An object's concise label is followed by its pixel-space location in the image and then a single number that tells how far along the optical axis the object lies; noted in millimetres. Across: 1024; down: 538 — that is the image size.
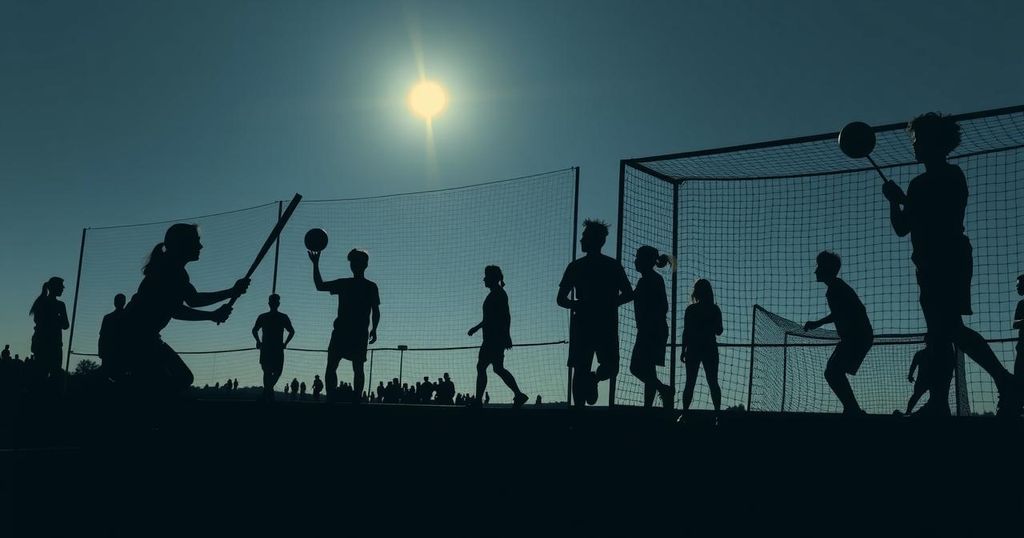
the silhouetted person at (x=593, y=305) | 7059
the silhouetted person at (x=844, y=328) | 6598
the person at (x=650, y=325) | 7918
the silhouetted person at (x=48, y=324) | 12570
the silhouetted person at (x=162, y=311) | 5750
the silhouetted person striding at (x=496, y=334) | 9867
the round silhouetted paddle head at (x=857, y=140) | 5734
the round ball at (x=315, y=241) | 8312
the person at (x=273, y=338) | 12148
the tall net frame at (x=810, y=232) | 8281
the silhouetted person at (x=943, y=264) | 4922
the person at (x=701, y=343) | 8344
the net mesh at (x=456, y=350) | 12320
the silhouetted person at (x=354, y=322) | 9242
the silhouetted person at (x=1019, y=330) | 8516
